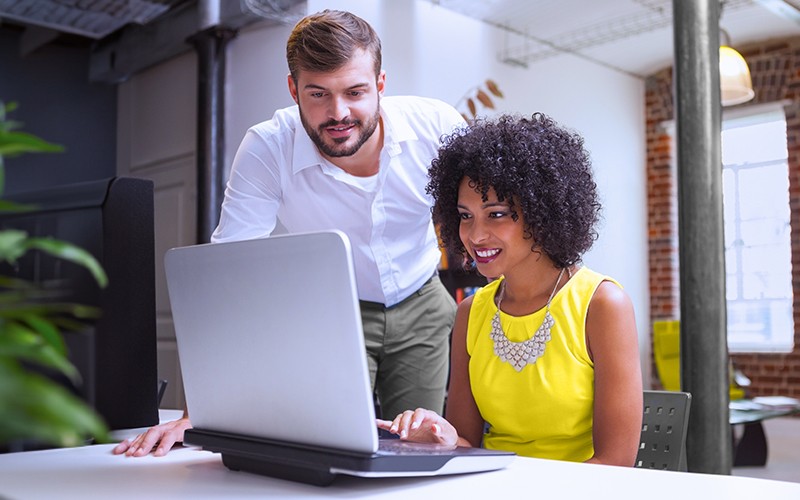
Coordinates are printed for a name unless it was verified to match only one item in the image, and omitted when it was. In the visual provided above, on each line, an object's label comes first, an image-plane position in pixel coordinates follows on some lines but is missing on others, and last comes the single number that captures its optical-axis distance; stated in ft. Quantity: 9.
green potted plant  0.78
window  21.21
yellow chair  19.36
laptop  2.69
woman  4.62
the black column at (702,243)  9.63
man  5.78
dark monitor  3.40
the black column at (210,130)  14.84
